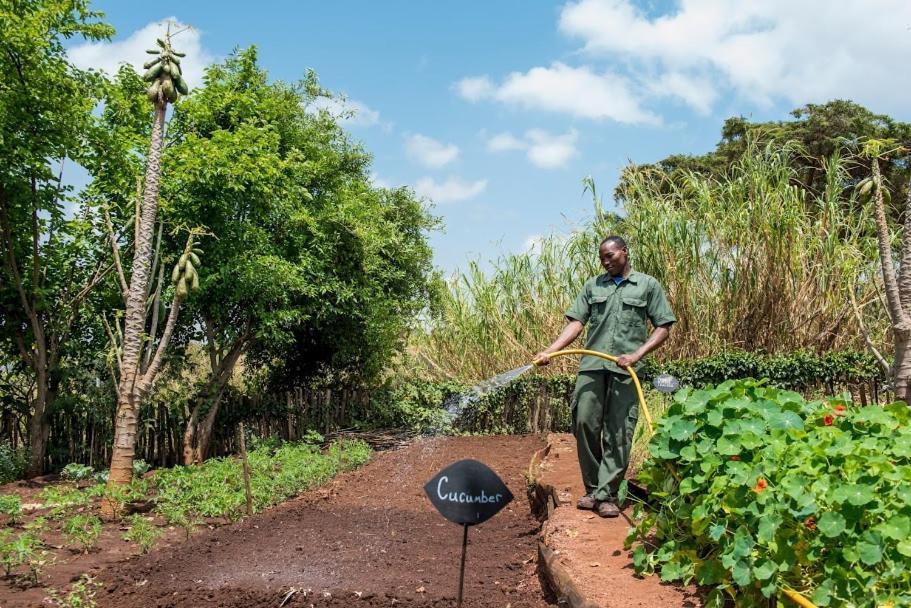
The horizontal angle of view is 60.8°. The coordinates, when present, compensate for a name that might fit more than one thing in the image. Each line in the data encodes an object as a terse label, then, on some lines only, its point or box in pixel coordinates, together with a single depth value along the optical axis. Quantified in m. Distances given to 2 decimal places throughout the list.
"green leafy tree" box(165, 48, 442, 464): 9.06
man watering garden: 4.52
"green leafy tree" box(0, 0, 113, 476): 8.19
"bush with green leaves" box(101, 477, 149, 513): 6.68
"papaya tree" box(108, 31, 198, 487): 7.19
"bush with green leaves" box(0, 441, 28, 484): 9.03
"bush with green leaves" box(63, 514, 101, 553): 5.54
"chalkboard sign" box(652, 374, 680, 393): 4.18
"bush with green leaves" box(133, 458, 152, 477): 8.78
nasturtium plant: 2.71
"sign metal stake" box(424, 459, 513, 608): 2.94
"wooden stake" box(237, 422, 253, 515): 6.26
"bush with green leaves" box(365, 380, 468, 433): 11.70
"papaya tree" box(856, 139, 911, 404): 5.80
